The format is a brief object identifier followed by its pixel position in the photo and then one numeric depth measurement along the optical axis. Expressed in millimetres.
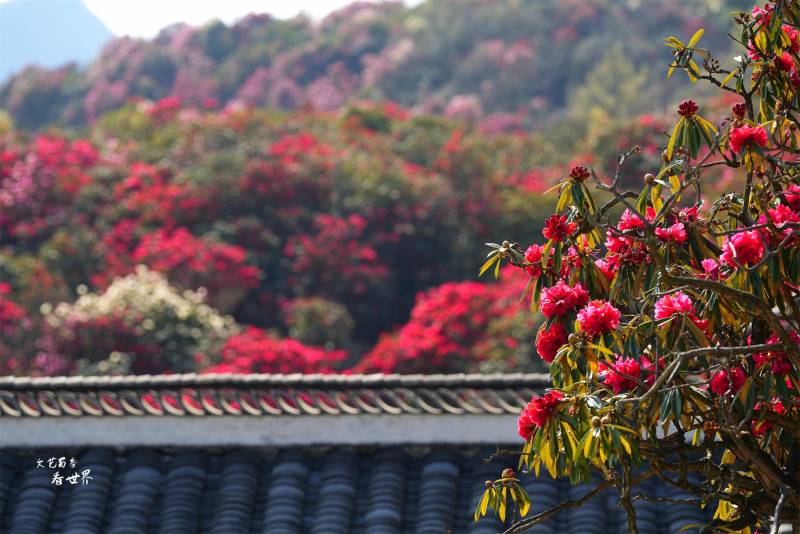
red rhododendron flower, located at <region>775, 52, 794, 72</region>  10233
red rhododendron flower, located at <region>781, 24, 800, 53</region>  10377
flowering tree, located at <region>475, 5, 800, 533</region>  8835
